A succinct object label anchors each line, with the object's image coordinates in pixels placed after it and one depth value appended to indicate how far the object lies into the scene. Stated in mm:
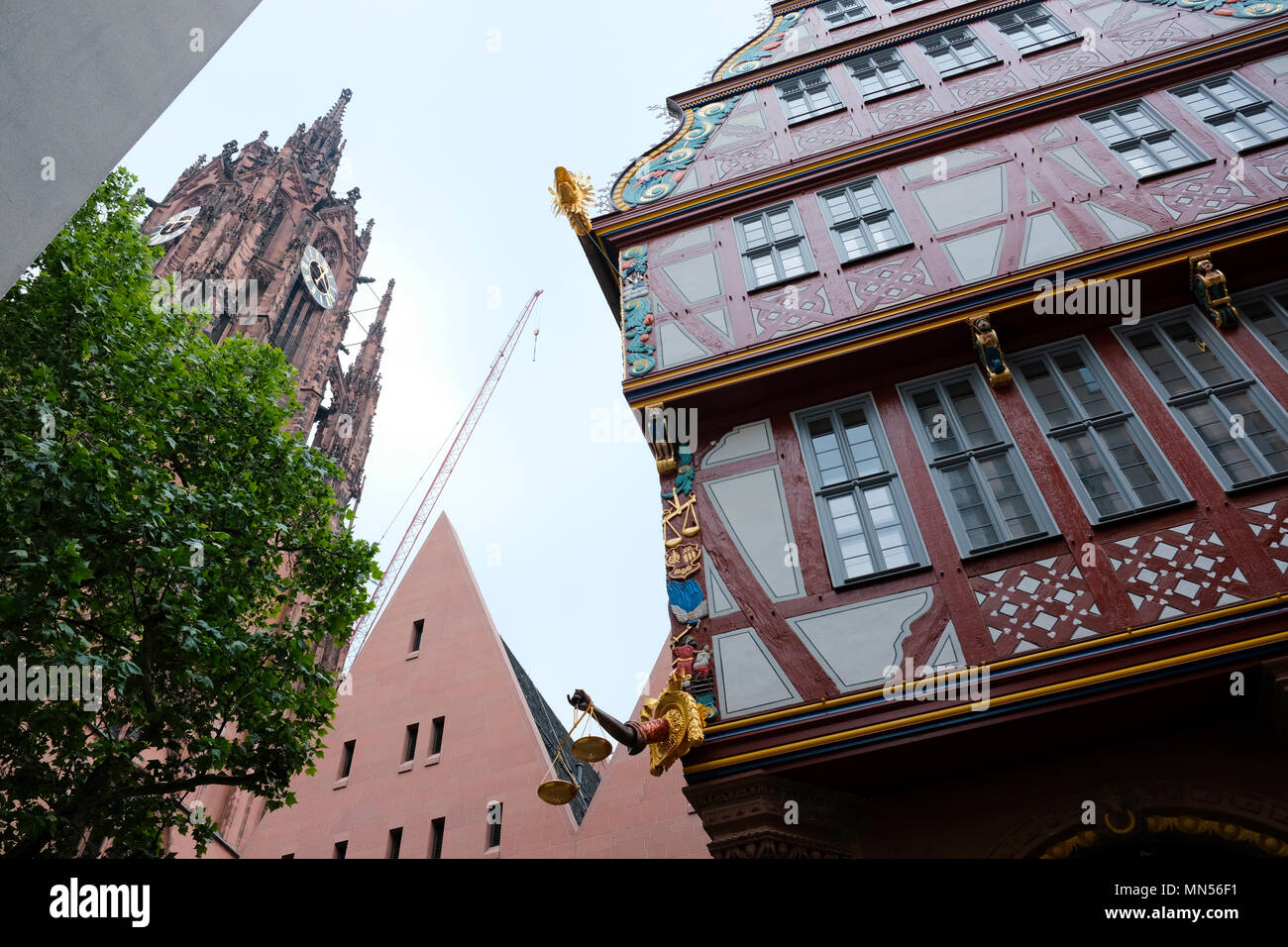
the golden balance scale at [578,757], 7285
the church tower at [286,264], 47969
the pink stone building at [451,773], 12922
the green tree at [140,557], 9539
